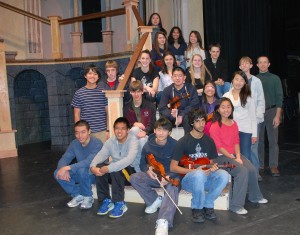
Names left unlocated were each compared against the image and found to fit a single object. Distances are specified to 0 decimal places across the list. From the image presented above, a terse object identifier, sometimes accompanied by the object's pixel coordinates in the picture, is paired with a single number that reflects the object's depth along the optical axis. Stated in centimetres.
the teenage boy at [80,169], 405
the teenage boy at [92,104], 443
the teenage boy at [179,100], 427
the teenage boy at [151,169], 361
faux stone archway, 880
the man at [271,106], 476
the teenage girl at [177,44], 579
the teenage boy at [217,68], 498
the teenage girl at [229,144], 380
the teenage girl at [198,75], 478
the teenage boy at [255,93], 445
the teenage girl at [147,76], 470
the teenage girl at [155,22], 596
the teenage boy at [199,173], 349
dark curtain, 766
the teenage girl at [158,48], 532
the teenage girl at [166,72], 489
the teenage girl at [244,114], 420
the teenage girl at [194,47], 556
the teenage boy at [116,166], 378
